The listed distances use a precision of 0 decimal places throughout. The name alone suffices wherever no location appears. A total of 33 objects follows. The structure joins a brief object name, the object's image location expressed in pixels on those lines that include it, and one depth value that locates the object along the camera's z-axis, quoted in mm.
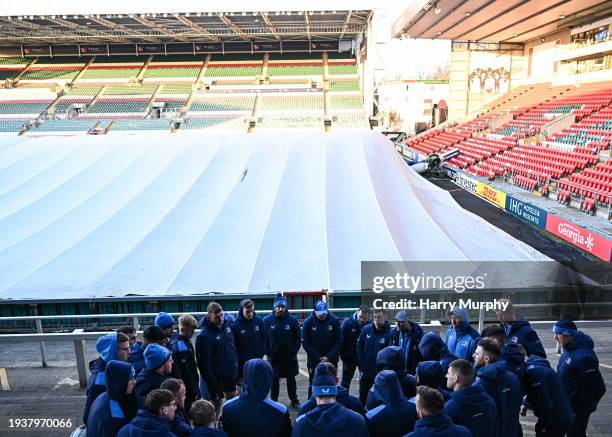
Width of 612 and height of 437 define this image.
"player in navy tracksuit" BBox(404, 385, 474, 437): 2333
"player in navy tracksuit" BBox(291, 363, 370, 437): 2459
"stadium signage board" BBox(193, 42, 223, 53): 35675
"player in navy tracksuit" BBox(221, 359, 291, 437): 2678
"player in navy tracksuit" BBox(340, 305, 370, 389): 4812
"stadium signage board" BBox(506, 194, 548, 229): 13898
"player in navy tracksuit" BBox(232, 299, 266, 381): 4609
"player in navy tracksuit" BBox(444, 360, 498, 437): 2727
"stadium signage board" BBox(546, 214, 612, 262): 10602
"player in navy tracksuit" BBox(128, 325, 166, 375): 3566
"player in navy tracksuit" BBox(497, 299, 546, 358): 4090
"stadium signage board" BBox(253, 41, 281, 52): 35469
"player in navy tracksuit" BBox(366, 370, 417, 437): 2674
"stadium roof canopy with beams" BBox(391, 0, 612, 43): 21719
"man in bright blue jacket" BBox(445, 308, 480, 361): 4105
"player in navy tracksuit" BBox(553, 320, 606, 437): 3619
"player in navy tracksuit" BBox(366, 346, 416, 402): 3111
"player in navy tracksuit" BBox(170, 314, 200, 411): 3897
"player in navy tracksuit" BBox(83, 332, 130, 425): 3121
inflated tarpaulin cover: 7527
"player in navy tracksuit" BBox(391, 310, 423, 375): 4246
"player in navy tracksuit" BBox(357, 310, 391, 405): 4449
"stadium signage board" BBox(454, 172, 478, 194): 20203
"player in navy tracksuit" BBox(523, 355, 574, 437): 3408
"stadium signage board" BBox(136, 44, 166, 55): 35781
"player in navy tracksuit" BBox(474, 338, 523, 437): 3076
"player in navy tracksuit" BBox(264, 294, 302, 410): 4734
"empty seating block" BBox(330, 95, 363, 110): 30203
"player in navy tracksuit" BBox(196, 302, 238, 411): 4203
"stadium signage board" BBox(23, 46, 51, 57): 35778
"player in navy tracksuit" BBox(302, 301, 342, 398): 4727
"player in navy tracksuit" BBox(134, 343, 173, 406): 3078
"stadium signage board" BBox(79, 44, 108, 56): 35812
